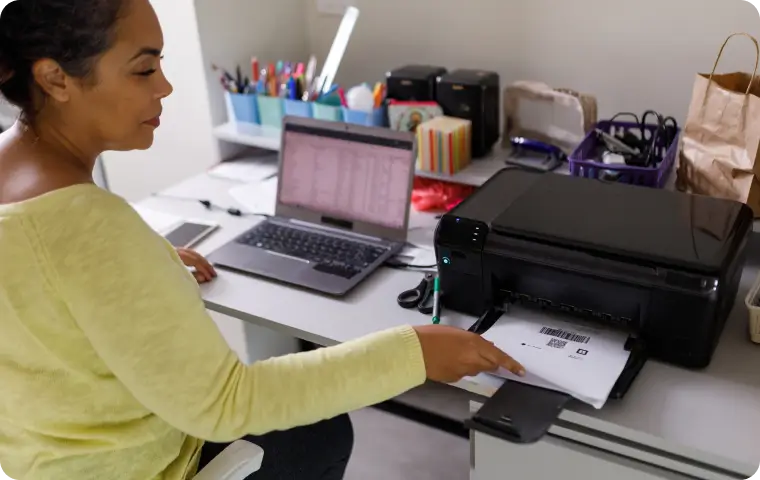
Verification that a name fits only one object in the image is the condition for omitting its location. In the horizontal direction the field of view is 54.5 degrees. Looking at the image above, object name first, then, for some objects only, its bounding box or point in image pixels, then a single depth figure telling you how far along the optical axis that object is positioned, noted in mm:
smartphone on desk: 1560
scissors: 1263
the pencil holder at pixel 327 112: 1774
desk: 944
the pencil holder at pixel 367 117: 1746
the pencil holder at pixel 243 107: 1909
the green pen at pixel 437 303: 1213
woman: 817
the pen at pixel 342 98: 1804
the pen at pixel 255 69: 1936
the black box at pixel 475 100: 1685
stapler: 1678
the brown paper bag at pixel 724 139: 1300
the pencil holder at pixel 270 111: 1880
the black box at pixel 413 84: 1746
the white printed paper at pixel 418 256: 1422
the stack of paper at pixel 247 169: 1903
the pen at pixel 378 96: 1795
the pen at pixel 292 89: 1844
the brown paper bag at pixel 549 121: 1644
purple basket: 1429
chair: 982
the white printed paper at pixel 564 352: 1013
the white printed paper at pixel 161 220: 1631
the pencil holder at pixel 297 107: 1821
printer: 1043
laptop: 1425
